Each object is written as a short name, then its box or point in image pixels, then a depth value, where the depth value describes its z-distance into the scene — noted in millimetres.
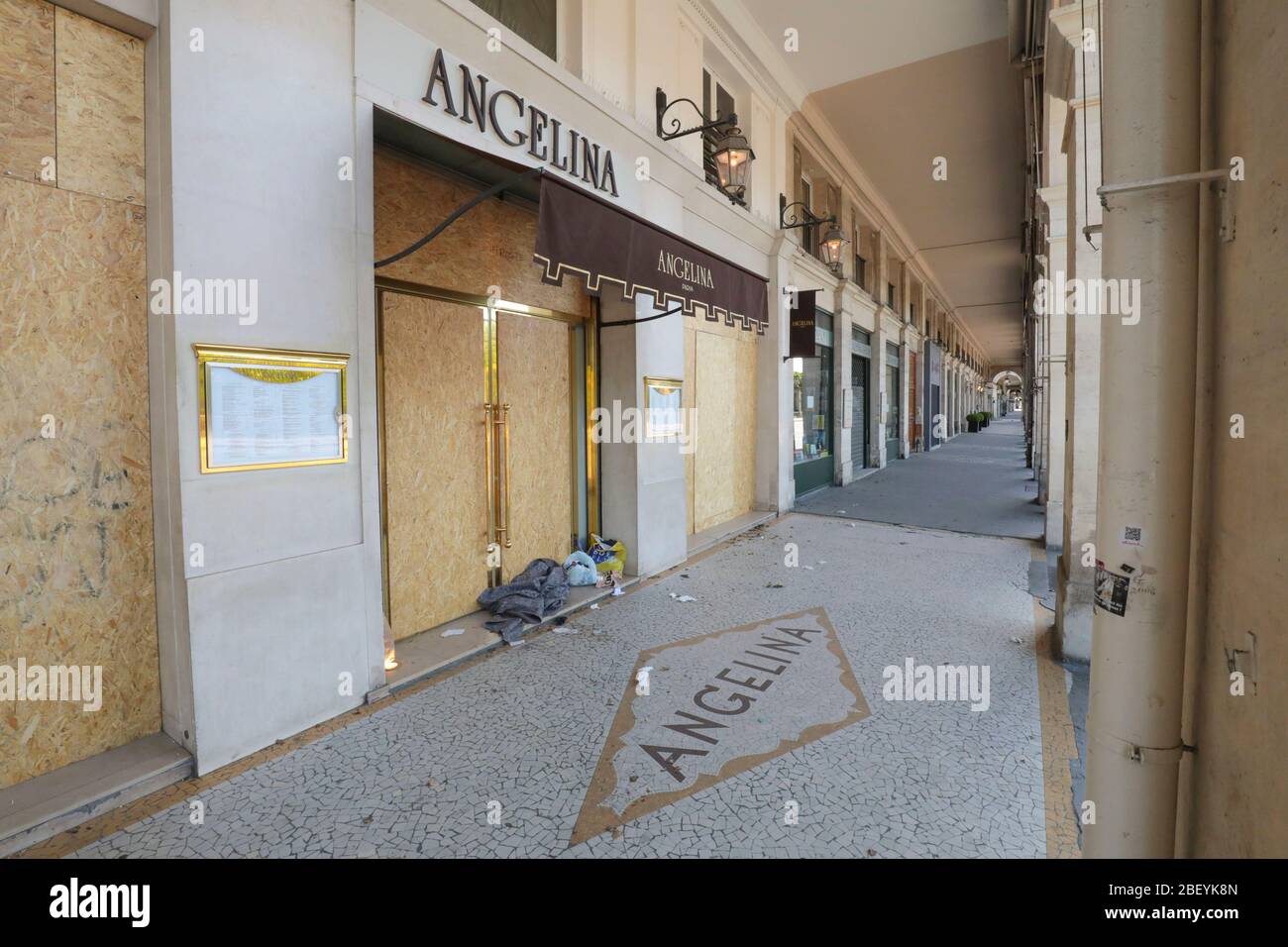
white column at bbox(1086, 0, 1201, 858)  1848
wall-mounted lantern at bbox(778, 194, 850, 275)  10852
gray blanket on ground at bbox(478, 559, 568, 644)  5375
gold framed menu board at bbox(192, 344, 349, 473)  3234
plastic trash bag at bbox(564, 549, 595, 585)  6484
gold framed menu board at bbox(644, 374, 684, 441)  7047
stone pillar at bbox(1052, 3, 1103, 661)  4449
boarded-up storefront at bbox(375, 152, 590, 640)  4949
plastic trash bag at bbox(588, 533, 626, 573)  6719
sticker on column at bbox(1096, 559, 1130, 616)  1918
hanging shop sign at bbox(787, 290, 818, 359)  10844
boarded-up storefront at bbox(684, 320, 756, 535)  9156
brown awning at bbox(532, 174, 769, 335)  4180
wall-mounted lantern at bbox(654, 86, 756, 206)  6891
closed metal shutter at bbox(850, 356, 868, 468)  16625
